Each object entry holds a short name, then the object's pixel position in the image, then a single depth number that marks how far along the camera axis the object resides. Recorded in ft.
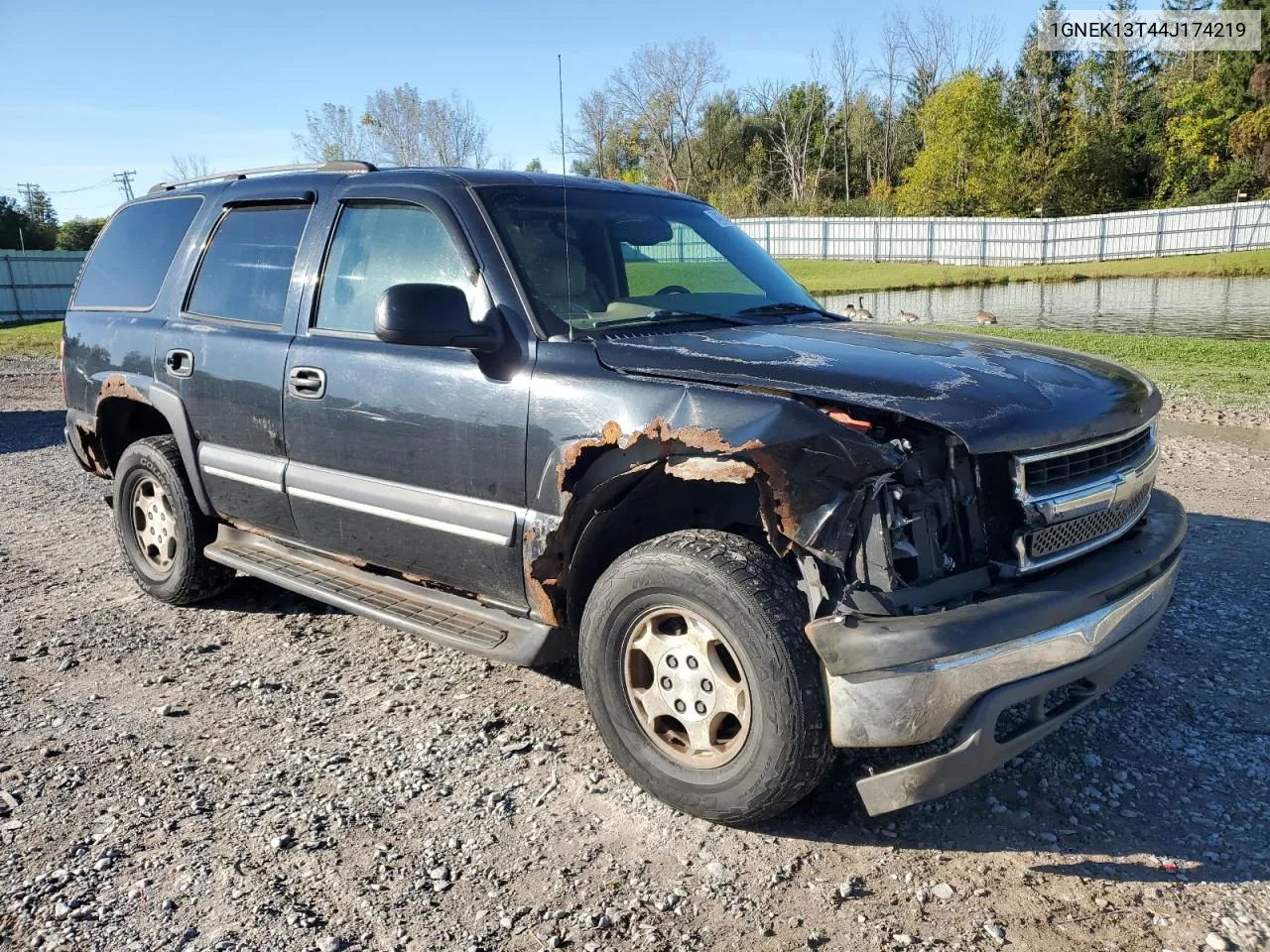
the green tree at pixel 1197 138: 172.35
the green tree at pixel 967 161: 164.35
